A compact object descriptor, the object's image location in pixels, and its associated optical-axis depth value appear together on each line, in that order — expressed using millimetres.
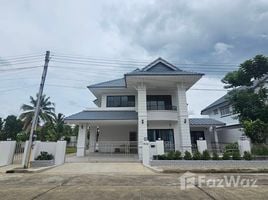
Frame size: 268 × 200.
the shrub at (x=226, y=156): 13376
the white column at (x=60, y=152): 13702
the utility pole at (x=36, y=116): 11664
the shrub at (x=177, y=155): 13539
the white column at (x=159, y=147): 14173
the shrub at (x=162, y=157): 13600
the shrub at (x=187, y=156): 13461
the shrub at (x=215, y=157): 13344
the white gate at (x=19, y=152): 14245
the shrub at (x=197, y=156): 13484
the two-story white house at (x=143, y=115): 18047
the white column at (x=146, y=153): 13411
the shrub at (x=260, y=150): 13904
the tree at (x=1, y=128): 34369
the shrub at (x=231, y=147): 14927
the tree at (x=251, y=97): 16409
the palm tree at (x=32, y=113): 32303
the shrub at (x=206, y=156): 13403
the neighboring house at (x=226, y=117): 21734
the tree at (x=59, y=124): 36975
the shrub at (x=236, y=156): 13383
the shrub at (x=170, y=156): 13547
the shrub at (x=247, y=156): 13276
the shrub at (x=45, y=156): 13572
